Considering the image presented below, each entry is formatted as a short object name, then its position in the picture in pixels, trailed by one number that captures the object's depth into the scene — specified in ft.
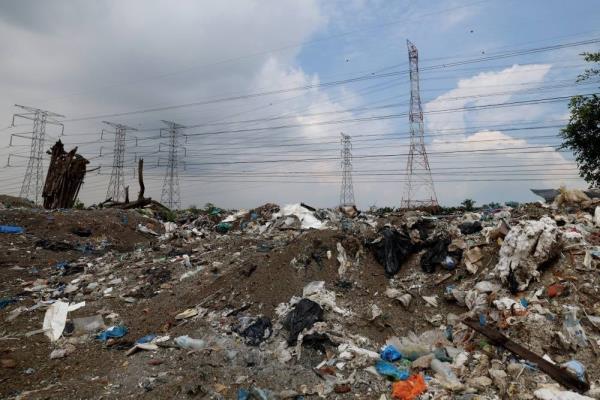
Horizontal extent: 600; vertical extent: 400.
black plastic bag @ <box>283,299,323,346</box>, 17.67
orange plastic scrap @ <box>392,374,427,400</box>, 13.64
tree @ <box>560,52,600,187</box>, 36.68
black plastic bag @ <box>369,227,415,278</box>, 22.90
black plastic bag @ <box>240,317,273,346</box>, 17.71
